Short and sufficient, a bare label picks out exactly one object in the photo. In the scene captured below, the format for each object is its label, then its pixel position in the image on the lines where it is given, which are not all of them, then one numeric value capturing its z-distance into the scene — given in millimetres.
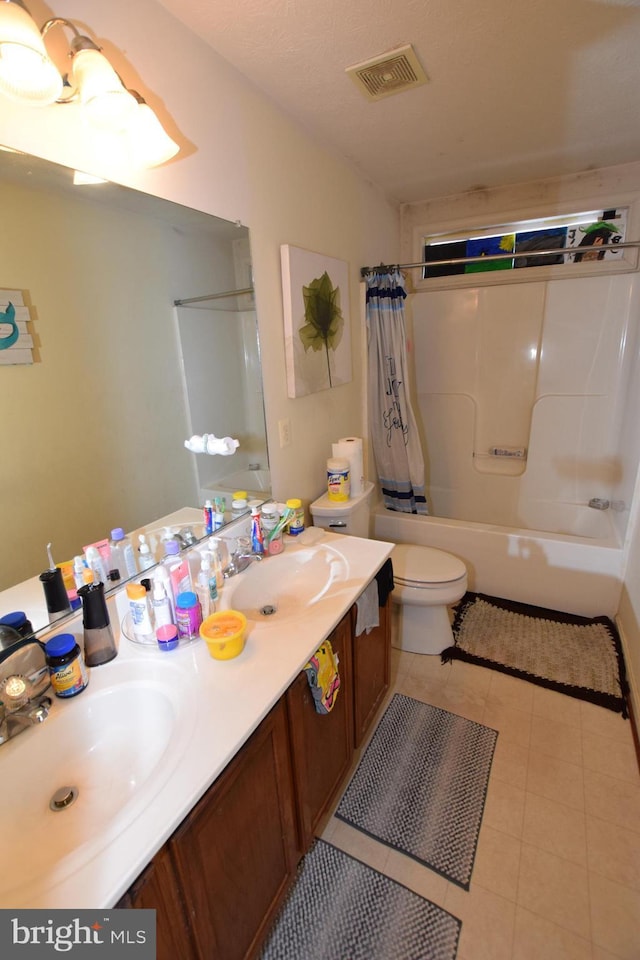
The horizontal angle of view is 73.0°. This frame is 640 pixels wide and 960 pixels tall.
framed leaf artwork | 1700
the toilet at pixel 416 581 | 1950
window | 2418
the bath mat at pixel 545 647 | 1917
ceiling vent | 1346
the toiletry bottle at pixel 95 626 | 986
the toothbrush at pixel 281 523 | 1535
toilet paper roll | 2029
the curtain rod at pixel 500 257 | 2114
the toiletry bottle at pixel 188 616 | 1084
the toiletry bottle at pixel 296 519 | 1632
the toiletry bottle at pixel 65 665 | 899
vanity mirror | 930
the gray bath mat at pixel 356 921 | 1124
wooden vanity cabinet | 729
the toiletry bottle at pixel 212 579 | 1214
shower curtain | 2359
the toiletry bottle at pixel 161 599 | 1077
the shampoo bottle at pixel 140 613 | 1060
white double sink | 632
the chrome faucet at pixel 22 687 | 837
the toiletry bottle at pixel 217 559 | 1268
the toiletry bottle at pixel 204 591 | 1192
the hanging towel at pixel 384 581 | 1501
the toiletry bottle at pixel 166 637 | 1057
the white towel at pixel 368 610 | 1361
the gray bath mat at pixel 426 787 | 1356
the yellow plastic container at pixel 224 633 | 1012
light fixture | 750
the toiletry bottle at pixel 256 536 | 1495
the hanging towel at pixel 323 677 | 1095
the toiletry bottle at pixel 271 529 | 1533
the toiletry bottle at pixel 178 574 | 1135
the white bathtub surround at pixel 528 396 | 2479
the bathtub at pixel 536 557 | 2209
